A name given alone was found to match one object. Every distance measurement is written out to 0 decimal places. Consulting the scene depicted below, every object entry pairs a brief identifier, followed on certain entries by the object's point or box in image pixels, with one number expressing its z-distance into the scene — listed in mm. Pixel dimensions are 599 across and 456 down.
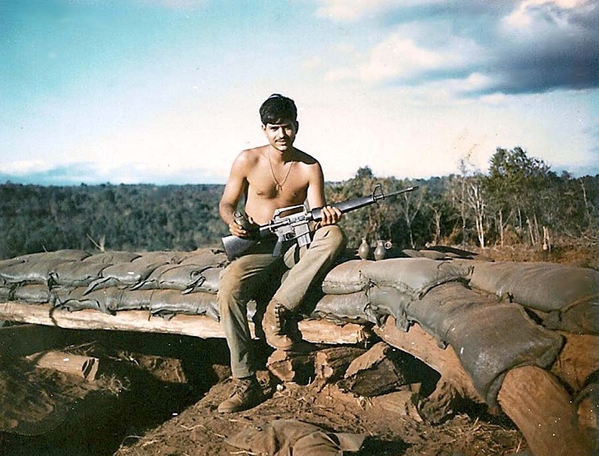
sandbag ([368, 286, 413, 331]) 3430
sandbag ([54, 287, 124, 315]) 5281
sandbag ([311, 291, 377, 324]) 3838
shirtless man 4039
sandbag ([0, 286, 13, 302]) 6032
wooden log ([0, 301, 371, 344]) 4121
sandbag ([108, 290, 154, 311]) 5059
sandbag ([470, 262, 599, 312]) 2541
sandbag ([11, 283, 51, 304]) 5766
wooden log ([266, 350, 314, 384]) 4262
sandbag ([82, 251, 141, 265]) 5711
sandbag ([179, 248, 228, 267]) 4925
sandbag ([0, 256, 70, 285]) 5805
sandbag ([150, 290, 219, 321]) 4602
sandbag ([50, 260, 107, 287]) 5500
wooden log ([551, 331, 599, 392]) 2239
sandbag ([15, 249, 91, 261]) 6121
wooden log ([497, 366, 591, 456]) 2041
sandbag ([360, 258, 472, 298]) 3363
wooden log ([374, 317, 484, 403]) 2785
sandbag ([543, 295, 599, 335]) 2342
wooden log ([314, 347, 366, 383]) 4234
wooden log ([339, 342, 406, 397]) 3961
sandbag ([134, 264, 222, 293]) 4660
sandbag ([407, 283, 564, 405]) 2384
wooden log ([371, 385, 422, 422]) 3796
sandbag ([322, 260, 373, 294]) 3906
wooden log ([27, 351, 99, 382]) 5207
